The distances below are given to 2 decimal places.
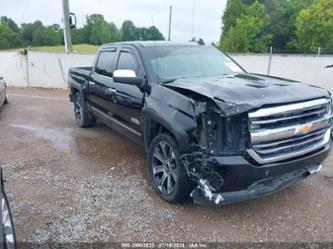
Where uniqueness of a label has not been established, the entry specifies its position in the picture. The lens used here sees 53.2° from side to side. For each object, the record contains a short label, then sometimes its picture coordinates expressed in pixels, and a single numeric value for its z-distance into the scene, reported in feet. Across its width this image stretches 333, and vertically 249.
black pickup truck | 10.23
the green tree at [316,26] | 183.21
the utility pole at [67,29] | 51.16
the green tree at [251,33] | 191.93
